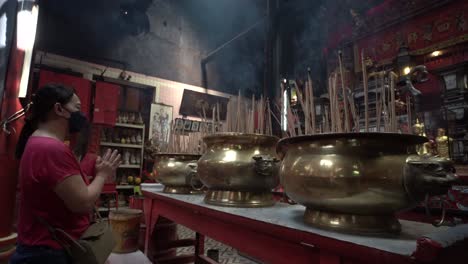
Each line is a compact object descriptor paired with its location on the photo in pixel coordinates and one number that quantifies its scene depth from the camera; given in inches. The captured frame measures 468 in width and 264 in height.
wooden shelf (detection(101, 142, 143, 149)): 220.8
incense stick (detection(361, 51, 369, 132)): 29.3
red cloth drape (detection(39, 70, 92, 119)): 193.9
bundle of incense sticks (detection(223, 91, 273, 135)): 53.1
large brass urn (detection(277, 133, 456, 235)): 22.3
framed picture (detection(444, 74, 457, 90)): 226.1
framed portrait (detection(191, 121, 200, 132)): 272.5
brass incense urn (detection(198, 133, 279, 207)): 40.9
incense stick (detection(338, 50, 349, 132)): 31.4
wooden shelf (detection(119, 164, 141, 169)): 227.5
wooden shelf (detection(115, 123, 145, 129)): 227.2
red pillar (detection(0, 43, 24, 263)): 89.9
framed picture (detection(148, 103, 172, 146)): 250.8
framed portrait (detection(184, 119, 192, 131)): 266.9
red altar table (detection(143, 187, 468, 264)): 18.0
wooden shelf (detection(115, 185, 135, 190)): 220.4
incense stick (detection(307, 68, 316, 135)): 36.0
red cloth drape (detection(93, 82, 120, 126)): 212.0
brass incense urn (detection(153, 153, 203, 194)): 61.2
